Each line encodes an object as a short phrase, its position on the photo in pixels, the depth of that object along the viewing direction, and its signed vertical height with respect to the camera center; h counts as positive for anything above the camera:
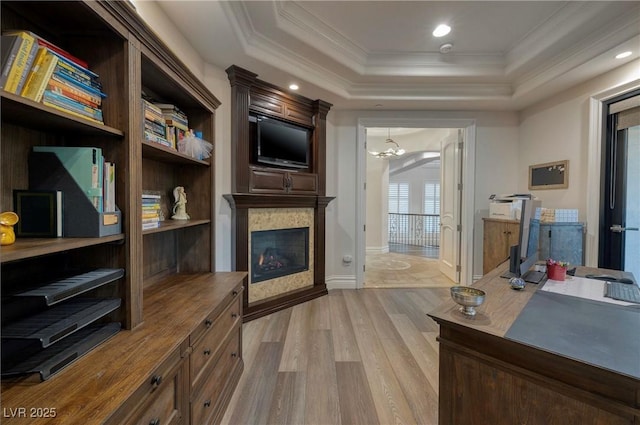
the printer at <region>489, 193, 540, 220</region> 3.22 +0.03
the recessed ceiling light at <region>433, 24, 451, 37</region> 2.59 +1.80
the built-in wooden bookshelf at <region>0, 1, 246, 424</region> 0.78 -0.21
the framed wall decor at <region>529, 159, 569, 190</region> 3.19 +0.43
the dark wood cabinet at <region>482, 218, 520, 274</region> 3.21 -0.41
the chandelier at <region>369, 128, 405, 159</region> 5.67 +1.21
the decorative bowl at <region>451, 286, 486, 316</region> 1.11 -0.39
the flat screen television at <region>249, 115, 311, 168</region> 2.96 +0.77
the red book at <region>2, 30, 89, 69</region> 0.85 +0.55
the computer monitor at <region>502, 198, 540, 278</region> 1.51 -0.26
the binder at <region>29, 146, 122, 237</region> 1.00 +0.08
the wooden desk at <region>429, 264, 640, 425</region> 0.80 -0.60
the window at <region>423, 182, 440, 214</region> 10.64 +0.48
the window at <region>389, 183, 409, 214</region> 10.91 +0.45
